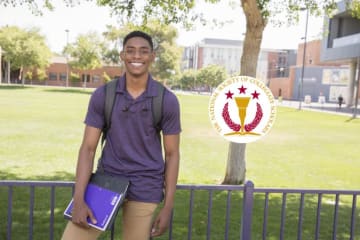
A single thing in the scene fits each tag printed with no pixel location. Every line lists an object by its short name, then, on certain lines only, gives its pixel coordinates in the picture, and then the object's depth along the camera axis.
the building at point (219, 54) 110.80
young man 2.56
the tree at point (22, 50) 59.00
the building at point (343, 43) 40.34
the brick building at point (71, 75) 78.31
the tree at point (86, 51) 61.38
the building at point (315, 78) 73.62
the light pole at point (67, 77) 74.82
